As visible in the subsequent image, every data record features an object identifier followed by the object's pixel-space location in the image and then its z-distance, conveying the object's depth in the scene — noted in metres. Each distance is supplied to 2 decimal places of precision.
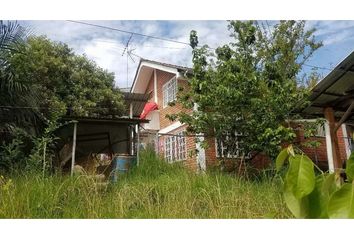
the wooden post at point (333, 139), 6.44
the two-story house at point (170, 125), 11.56
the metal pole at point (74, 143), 9.50
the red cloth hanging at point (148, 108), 15.80
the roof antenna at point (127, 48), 12.39
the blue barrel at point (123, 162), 9.47
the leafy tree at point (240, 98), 9.24
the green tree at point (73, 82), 15.80
